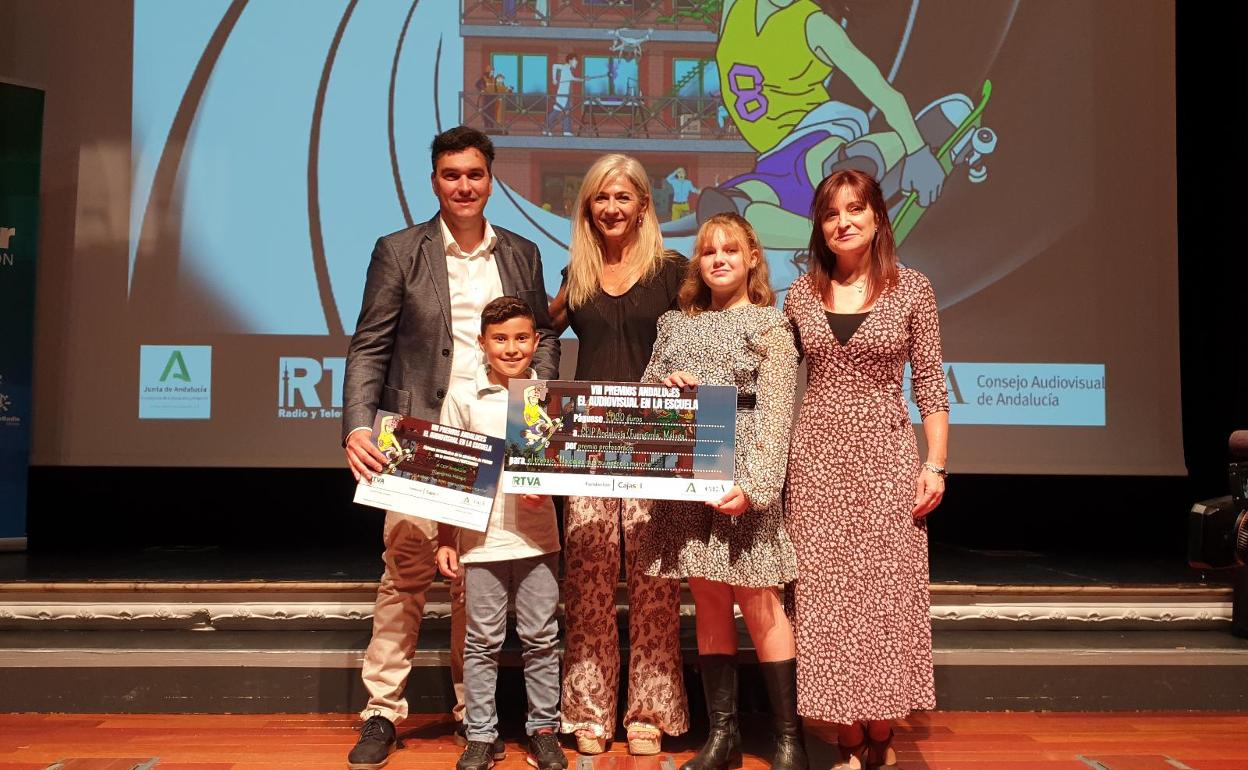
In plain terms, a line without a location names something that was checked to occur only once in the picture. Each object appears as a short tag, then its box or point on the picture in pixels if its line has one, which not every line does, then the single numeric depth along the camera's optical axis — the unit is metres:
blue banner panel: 4.00
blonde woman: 2.47
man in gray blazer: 2.45
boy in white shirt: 2.30
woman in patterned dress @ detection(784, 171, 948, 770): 2.23
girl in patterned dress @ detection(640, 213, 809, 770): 2.23
